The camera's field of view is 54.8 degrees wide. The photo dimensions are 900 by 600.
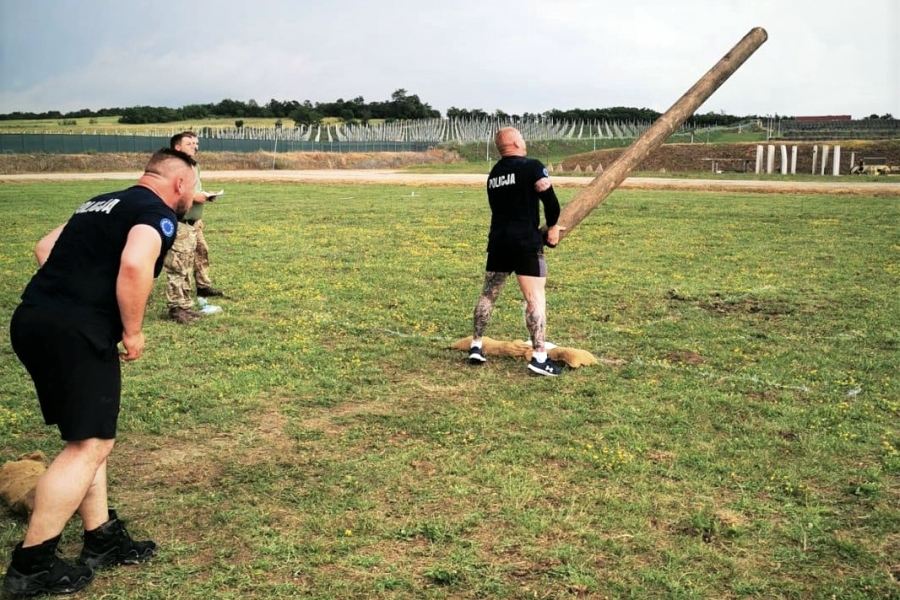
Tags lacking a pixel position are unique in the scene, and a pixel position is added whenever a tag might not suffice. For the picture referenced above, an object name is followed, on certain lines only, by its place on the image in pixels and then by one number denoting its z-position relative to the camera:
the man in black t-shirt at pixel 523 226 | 8.22
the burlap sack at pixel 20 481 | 5.26
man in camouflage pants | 10.75
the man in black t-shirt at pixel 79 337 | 4.29
